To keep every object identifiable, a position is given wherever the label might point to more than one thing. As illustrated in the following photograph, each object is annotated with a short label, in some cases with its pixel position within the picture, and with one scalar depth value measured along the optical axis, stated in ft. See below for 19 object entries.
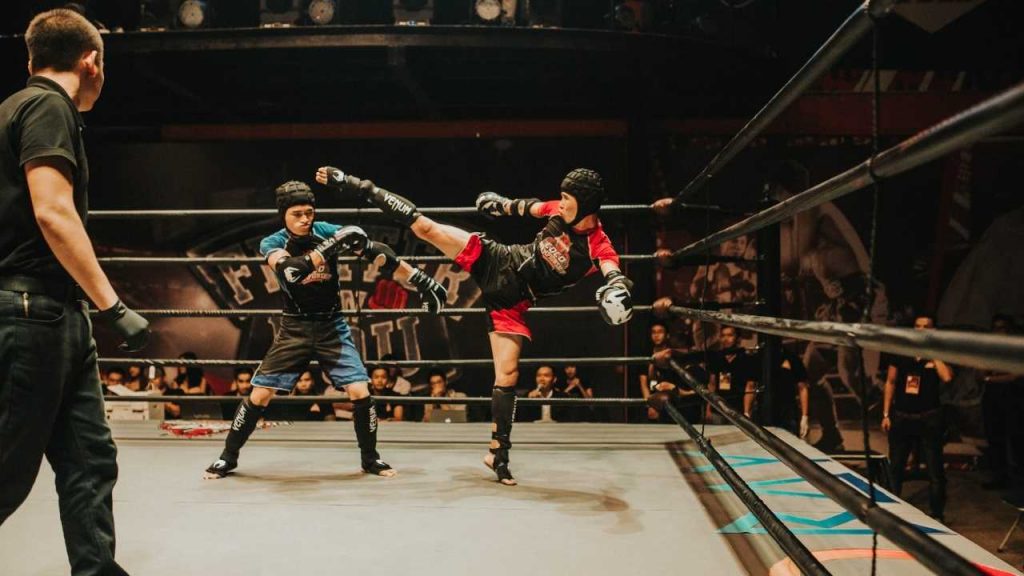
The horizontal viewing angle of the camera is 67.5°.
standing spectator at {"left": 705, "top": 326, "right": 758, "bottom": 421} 15.52
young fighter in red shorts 9.82
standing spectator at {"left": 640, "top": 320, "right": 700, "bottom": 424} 19.36
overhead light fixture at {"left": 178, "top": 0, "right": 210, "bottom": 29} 20.92
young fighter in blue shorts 10.27
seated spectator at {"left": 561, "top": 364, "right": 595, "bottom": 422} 20.69
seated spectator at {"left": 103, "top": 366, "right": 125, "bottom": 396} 20.58
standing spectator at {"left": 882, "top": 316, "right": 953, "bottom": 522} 18.22
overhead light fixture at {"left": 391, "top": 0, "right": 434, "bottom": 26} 20.67
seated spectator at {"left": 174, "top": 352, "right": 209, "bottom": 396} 21.10
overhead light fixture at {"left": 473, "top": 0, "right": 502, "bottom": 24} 20.24
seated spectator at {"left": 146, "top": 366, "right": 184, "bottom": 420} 20.42
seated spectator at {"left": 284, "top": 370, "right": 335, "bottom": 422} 21.47
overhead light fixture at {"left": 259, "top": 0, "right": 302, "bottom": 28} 20.59
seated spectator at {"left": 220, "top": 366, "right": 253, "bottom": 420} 20.61
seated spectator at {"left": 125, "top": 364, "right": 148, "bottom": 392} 20.84
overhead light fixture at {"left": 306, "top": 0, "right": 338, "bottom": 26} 20.70
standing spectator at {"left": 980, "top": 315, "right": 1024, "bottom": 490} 20.89
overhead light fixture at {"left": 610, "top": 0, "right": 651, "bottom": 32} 20.99
